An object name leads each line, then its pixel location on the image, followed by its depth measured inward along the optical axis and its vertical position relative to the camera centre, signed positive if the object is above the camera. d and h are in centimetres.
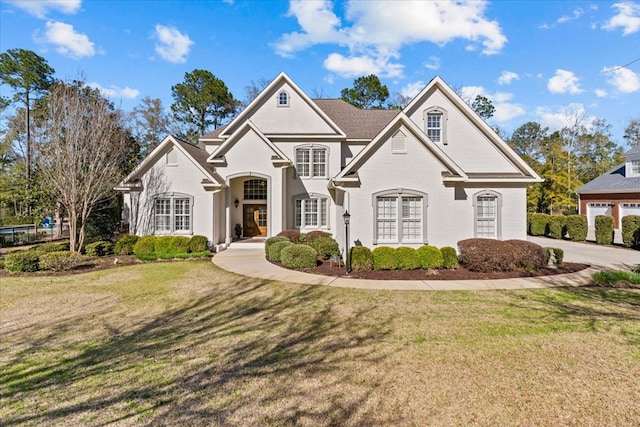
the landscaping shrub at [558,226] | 2330 -57
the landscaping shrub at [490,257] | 1187 -145
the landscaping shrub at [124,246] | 1639 -154
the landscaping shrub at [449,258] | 1241 -156
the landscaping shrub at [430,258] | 1225 -154
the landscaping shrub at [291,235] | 1686 -97
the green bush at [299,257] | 1266 -159
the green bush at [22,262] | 1253 -185
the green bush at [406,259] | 1214 -157
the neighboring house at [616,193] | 2695 +228
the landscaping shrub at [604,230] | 1991 -72
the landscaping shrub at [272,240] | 1489 -111
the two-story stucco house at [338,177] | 1320 +195
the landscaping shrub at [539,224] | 2483 -46
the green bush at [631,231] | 1848 -73
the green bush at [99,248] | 1569 -163
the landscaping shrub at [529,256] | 1208 -143
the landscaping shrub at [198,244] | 1628 -141
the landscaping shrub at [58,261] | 1280 -181
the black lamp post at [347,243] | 1197 -100
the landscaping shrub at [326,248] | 1456 -141
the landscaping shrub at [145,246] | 1592 -149
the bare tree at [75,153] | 1546 +309
